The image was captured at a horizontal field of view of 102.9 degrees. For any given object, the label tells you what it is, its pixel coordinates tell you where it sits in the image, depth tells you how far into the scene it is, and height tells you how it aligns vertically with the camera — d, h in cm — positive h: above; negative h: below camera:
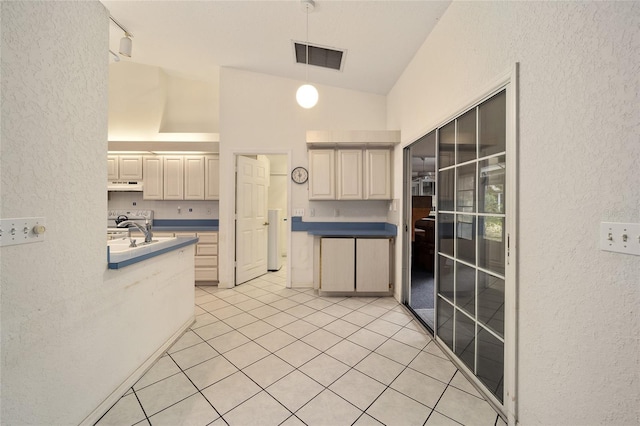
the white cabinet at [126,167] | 422 +75
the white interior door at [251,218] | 399 -9
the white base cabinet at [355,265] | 347 -70
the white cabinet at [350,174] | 362 +56
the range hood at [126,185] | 421 +45
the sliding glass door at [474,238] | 155 -17
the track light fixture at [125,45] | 291 +193
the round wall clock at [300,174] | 390 +60
